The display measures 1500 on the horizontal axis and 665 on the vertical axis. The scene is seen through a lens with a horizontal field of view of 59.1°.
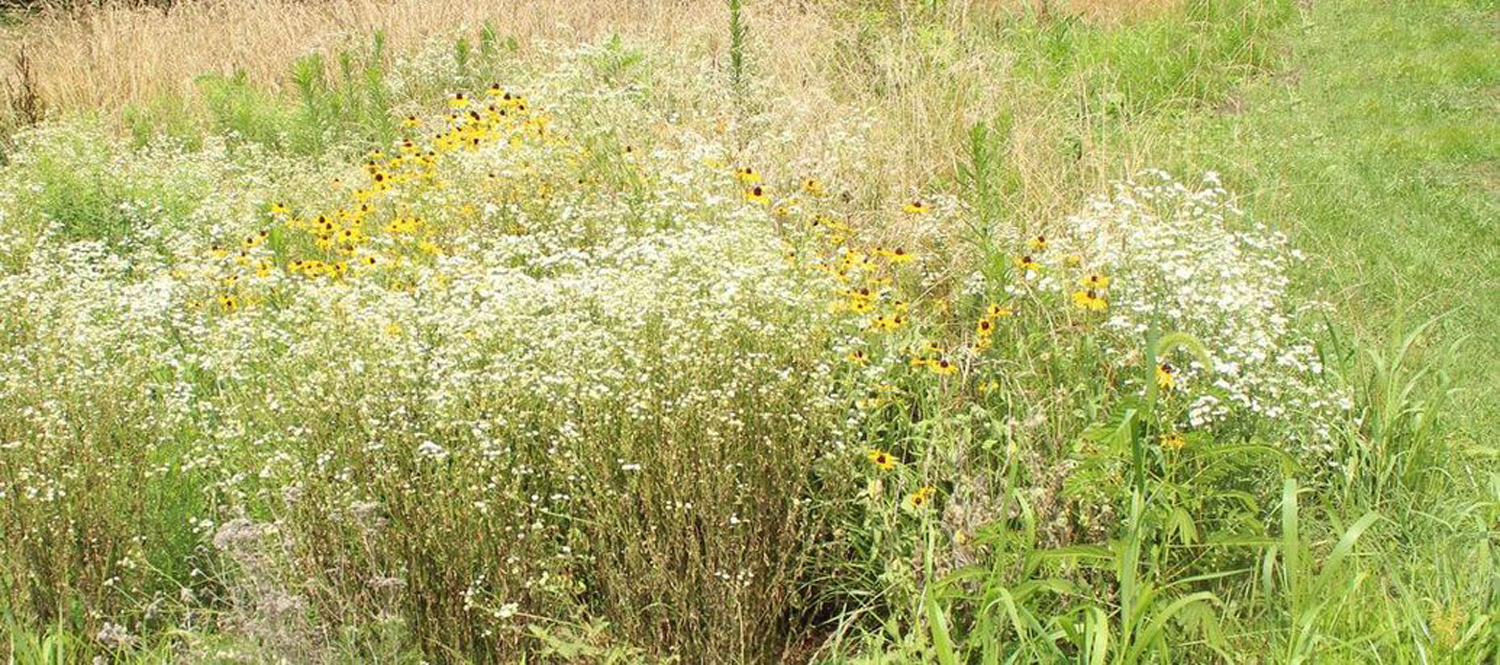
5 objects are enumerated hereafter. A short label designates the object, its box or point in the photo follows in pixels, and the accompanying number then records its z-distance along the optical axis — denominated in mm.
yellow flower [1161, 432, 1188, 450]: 3336
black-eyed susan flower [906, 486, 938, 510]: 3383
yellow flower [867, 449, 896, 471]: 3374
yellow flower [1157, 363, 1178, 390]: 3510
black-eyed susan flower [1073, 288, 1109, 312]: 3793
